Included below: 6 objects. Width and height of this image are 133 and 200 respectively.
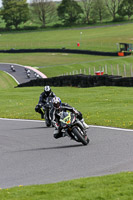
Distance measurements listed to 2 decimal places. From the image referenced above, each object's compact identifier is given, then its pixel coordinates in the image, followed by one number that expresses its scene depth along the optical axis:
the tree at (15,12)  147.62
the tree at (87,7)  150.27
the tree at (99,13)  148.19
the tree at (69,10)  147.62
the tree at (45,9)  159.75
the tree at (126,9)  143.88
